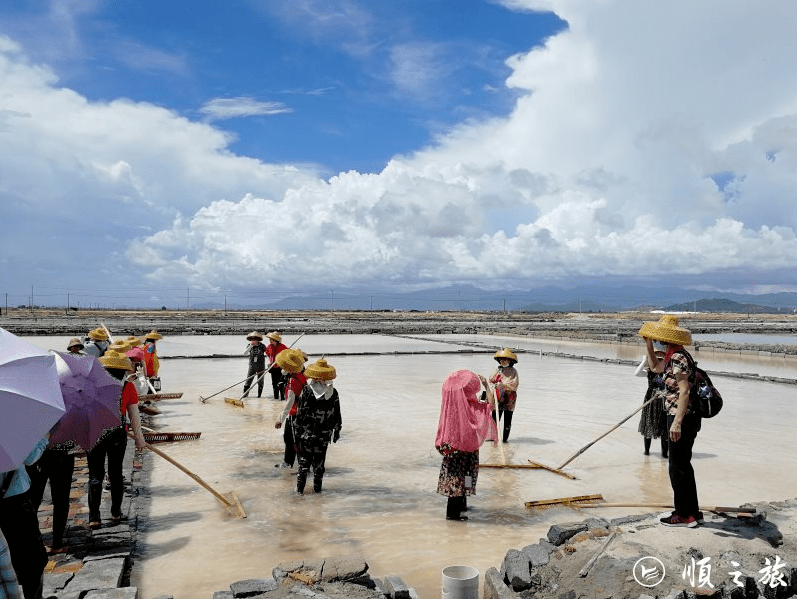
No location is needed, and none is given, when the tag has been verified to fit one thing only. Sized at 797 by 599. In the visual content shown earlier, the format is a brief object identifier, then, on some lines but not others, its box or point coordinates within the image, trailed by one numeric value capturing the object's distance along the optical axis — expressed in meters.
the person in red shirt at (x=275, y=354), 12.93
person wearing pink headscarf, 6.14
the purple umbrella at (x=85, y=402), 5.03
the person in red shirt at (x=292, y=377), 7.59
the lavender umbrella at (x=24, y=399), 2.59
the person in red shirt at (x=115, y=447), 5.83
